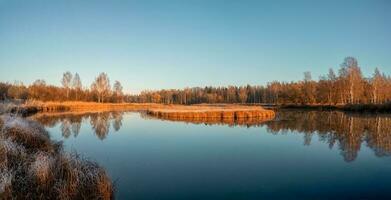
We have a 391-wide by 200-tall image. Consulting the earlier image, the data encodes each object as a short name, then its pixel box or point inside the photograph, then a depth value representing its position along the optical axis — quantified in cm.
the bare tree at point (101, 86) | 10088
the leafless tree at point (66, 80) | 9388
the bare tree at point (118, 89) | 11919
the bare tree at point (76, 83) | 9775
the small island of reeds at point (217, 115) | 4306
